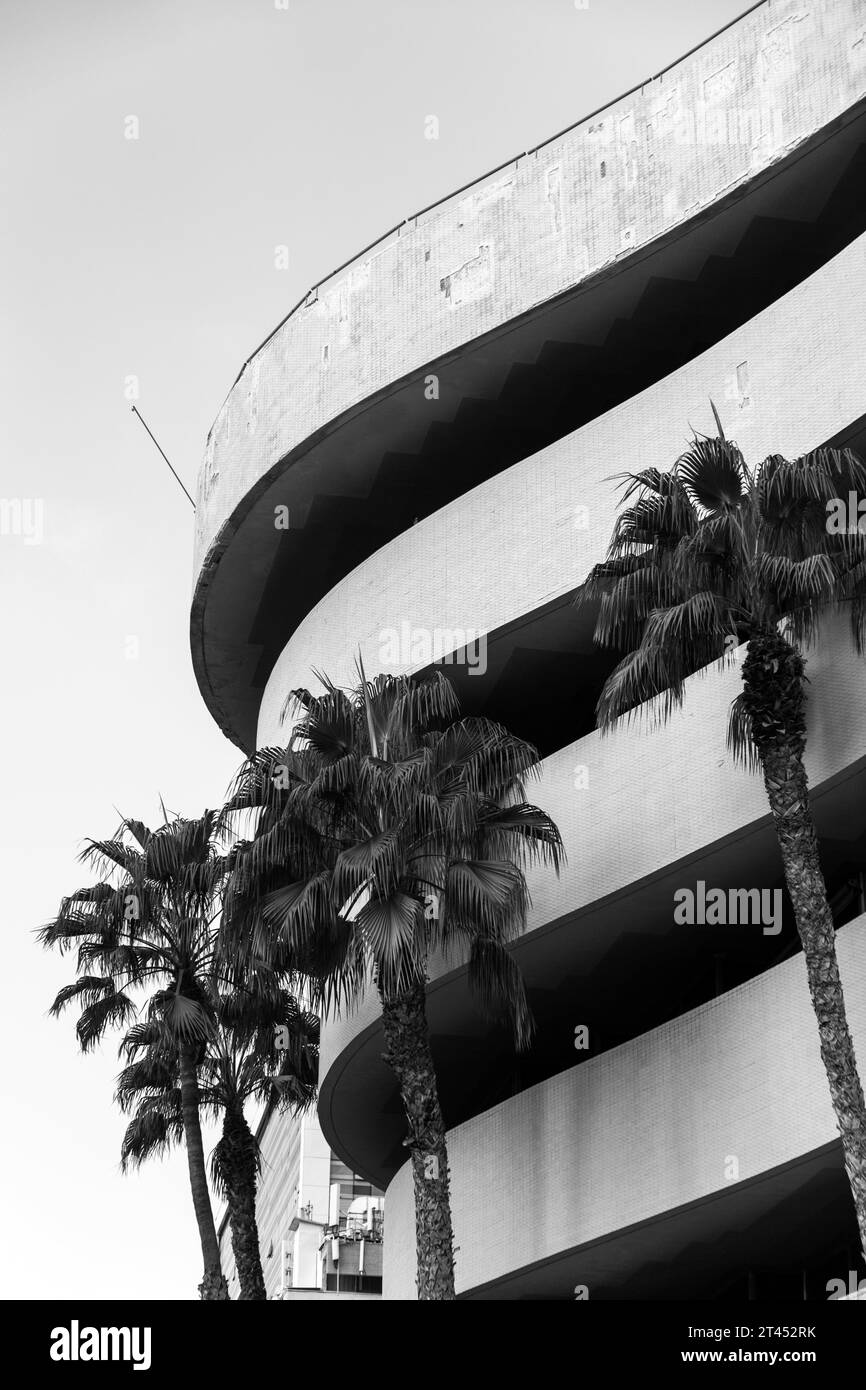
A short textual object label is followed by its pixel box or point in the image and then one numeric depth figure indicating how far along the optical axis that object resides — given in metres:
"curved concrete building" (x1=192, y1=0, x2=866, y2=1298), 22.62
